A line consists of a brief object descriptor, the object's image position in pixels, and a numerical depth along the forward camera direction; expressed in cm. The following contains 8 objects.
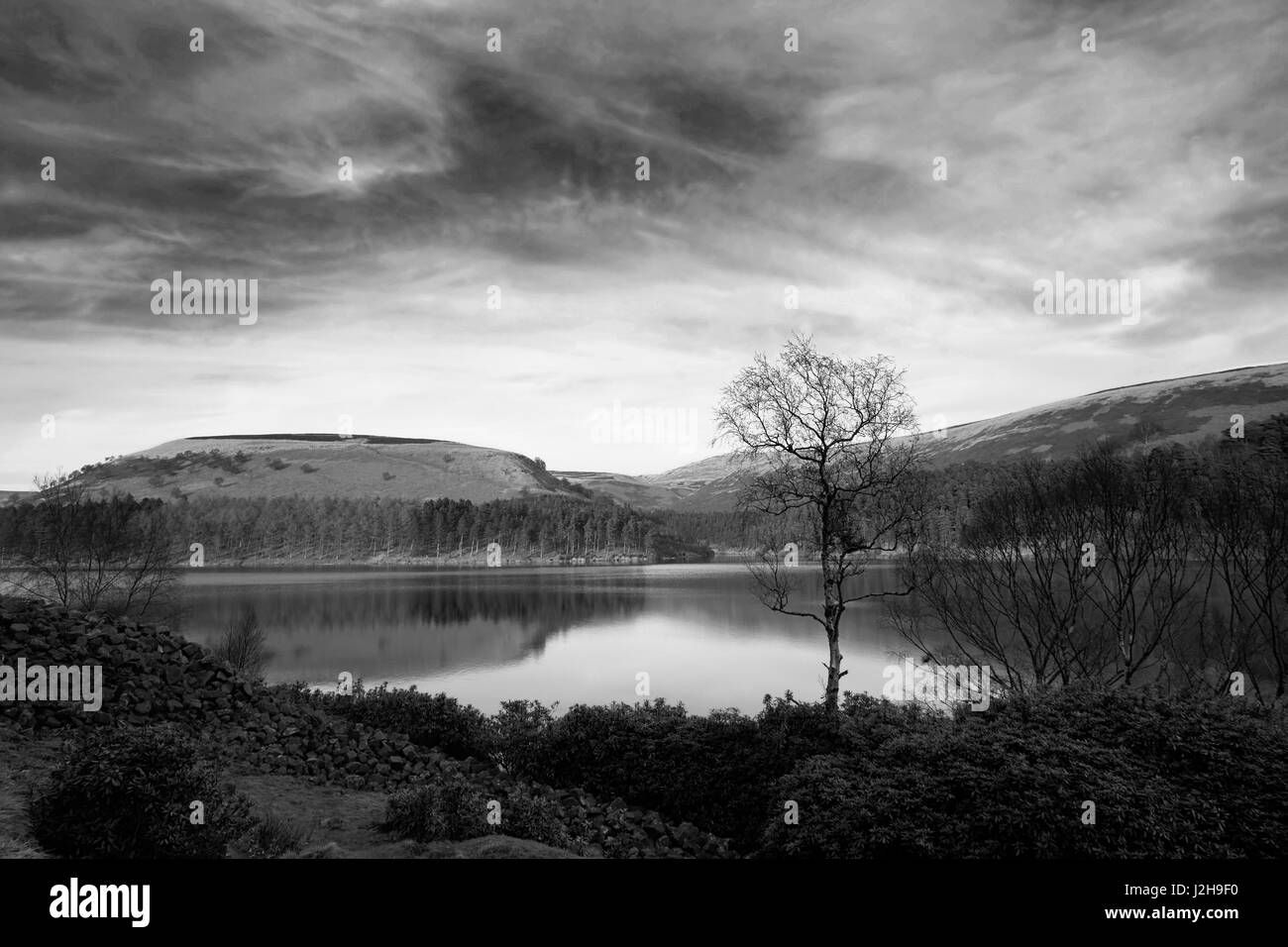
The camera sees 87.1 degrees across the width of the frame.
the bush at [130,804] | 848
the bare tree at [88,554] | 4041
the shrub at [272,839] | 1000
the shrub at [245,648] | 3092
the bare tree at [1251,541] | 2455
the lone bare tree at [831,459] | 2108
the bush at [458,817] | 1146
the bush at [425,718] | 2033
